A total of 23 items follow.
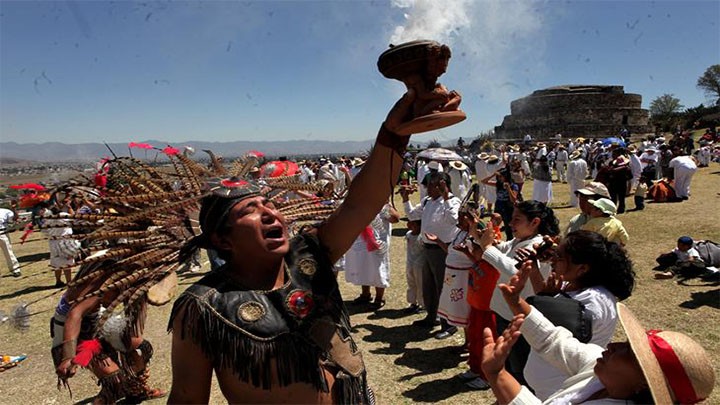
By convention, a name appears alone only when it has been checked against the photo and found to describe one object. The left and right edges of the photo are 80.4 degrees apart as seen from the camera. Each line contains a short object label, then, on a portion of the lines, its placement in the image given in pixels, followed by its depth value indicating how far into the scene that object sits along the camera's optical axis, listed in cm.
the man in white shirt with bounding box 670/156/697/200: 1230
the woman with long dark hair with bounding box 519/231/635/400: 248
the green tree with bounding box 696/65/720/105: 4594
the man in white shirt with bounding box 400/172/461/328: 527
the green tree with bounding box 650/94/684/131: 4246
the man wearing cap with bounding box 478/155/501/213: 1181
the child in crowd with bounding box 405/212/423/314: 546
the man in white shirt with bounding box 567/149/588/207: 1132
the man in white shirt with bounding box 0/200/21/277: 915
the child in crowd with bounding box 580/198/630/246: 444
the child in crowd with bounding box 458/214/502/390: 375
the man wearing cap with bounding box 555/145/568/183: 1922
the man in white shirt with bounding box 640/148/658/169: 1496
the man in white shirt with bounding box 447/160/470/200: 1097
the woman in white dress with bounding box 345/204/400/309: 600
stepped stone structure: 3500
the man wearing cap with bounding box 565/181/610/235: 480
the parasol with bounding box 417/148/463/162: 1072
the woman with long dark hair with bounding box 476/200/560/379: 316
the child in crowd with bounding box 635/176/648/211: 1167
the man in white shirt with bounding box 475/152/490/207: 1231
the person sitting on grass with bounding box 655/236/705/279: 639
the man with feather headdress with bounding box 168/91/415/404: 160
